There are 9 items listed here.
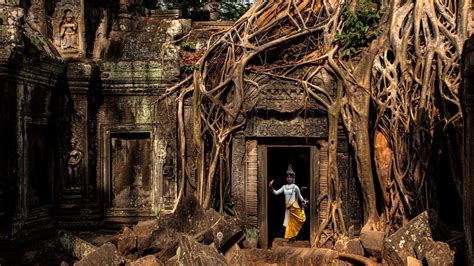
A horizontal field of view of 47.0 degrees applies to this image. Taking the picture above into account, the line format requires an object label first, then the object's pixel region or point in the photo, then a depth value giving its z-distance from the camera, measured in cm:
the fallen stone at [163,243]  606
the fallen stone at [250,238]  793
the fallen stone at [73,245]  596
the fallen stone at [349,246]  712
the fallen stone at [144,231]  651
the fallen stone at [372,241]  672
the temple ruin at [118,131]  748
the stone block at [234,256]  598
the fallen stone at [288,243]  813
